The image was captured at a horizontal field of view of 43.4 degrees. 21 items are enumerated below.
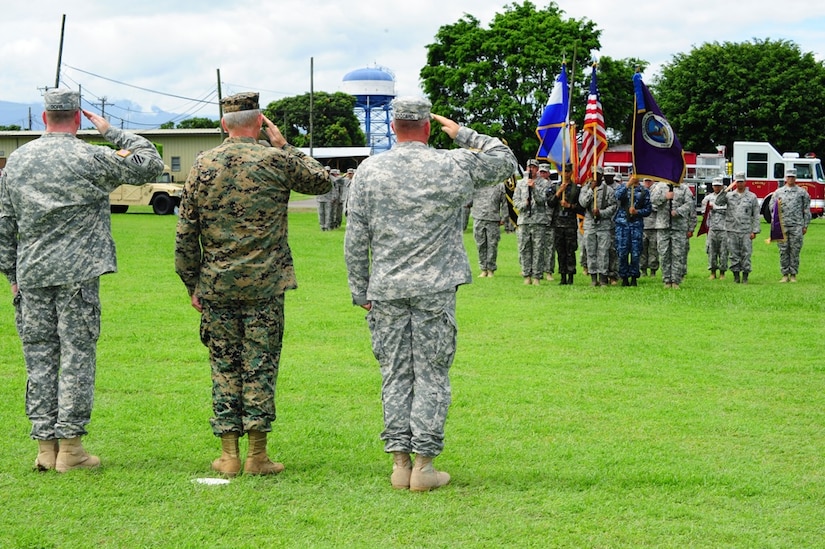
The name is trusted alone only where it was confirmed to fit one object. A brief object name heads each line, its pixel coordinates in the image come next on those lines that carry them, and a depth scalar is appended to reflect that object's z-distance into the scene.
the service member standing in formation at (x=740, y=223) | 19.53
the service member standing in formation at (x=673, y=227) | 18.23
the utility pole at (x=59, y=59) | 39.62
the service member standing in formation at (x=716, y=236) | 19.84
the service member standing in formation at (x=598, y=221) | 17.95
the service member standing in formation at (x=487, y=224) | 19.70
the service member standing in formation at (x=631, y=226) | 18.17
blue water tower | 106.19
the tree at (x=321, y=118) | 90.00
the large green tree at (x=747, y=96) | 52.03
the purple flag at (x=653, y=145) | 17.38
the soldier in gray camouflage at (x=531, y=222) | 18.50
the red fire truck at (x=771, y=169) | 40.53
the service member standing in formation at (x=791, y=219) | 19.52
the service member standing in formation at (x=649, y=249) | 20.12
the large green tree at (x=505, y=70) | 48.84
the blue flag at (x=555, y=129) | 19.30
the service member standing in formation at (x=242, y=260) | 5.97
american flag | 18.38
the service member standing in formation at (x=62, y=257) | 6.11
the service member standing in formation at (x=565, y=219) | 18.31
